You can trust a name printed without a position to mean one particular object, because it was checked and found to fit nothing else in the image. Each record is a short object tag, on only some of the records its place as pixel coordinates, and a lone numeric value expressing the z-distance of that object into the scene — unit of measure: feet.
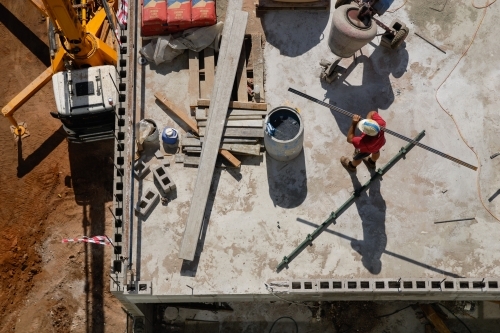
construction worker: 34.91
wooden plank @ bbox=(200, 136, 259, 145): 39.40
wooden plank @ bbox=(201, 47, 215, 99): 40.75
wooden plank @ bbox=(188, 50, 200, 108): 40.57
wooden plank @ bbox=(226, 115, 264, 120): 39.96
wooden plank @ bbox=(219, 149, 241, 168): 38.68
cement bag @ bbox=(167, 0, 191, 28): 40.42
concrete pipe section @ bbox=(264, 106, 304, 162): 36.91
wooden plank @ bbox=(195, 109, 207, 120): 39.70
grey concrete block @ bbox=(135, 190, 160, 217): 38.04
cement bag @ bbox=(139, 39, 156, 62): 41.45
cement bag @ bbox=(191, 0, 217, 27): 40.34
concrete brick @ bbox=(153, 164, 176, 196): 38.14
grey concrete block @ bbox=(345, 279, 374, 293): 35.81
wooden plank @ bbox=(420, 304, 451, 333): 46.11
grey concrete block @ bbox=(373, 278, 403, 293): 35.99
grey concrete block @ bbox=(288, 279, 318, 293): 35.75
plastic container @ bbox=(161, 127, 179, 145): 39.11
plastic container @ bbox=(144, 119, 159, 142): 38.96
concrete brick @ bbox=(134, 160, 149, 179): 39.21
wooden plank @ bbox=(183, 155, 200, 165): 39.29
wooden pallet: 40.34
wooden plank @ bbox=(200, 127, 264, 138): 39.50
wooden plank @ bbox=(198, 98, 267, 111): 39.99
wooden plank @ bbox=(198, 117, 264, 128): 39.73
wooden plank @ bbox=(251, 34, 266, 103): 41.04
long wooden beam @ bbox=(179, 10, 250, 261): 36.91
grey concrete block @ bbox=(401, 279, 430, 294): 35.96
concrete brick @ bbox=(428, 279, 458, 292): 35.94
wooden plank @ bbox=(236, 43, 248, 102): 40.86
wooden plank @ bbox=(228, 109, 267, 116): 40.01
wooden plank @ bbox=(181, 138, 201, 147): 39.60
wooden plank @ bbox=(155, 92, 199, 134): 40.04
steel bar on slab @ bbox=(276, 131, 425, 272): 37.37
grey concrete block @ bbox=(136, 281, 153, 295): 36.35
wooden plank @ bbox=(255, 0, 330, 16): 43.09
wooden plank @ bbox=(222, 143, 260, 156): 39.14
